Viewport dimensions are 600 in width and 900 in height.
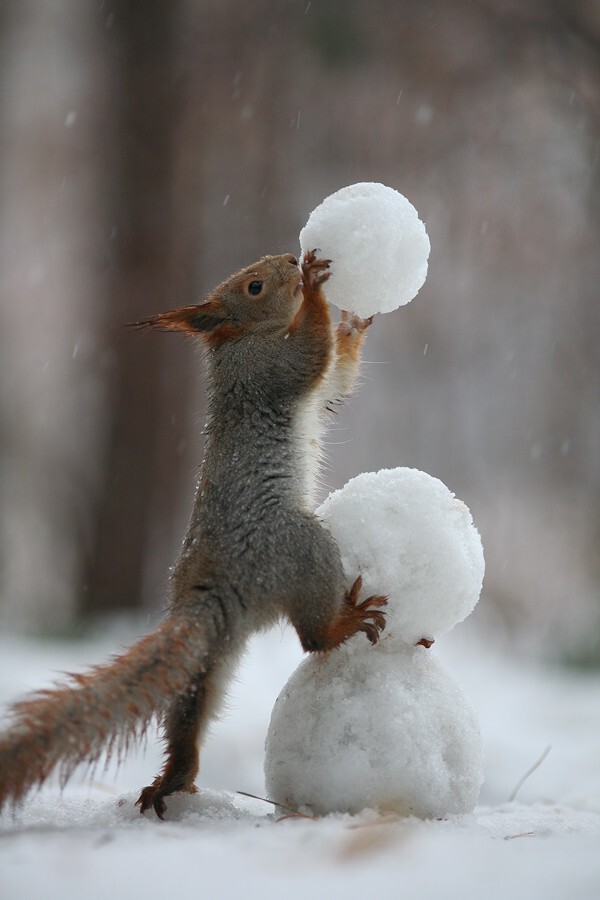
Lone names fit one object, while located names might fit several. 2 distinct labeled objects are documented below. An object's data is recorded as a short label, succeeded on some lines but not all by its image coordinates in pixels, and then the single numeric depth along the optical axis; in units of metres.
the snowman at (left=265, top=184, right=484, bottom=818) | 4.59
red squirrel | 4.29
